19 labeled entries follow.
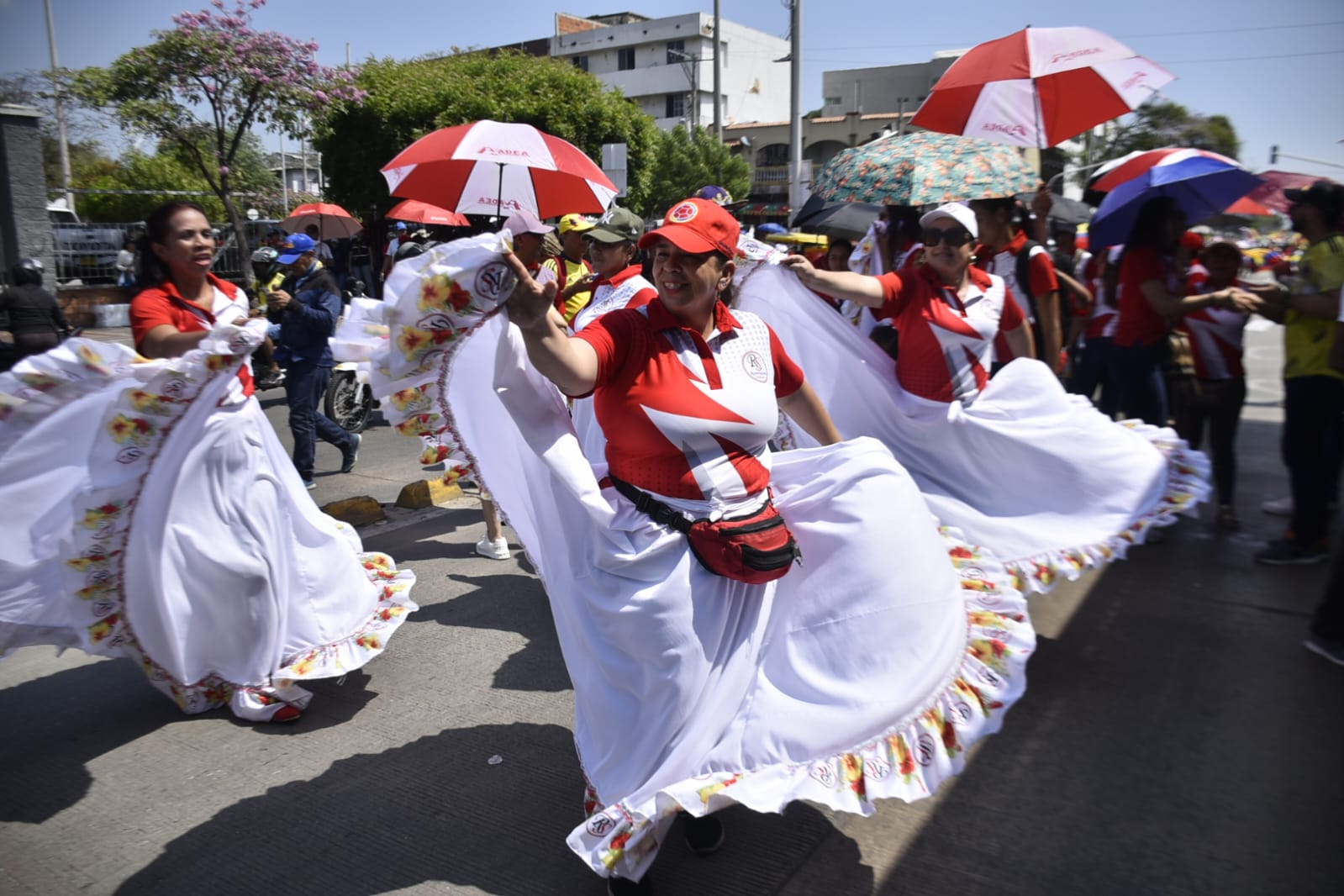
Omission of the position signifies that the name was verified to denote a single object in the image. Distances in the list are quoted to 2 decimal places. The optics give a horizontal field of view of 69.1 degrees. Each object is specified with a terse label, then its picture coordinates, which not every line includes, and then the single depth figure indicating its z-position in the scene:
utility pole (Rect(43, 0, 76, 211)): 19.53
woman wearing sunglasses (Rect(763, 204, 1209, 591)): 4.28
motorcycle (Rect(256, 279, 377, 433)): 9.78
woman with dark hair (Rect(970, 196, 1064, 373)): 5.30
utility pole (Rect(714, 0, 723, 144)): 26.01
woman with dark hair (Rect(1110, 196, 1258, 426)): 5.78
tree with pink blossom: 17.42
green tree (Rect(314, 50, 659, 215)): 22.55
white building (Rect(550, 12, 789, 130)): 64.56
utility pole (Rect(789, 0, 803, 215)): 20.06
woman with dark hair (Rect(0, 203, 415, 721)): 3.50
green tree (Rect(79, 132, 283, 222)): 24.67
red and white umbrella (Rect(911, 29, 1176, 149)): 5.58
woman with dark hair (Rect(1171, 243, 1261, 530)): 6.15
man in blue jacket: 7.56
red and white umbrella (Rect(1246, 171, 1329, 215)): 6.21
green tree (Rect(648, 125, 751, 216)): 35.34
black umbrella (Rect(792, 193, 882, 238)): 7.43
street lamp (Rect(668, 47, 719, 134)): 44.29
